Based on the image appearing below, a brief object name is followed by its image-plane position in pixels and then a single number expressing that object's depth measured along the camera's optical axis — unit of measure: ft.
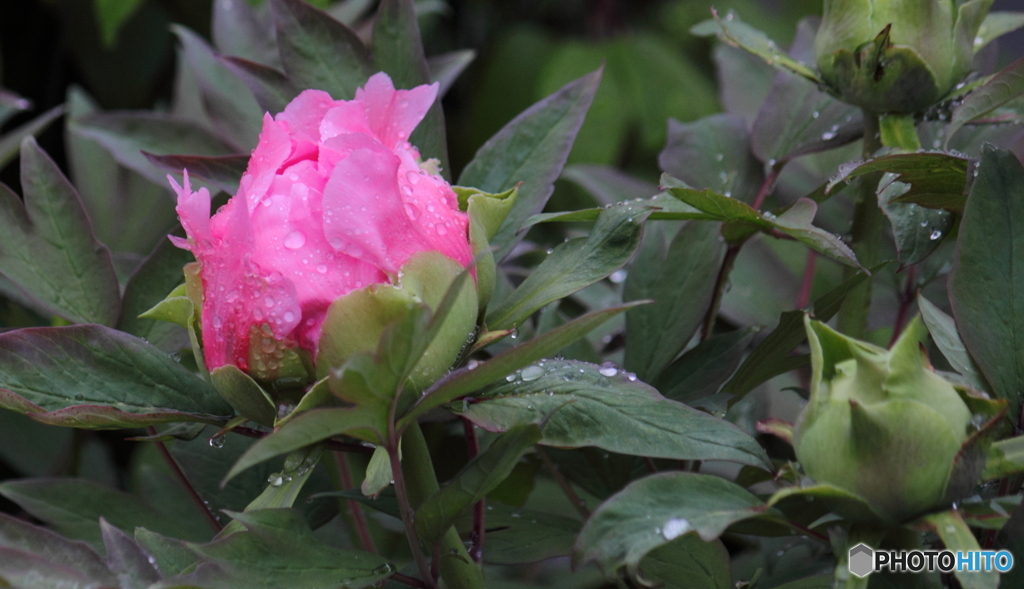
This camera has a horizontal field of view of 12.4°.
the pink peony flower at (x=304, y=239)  4.51
